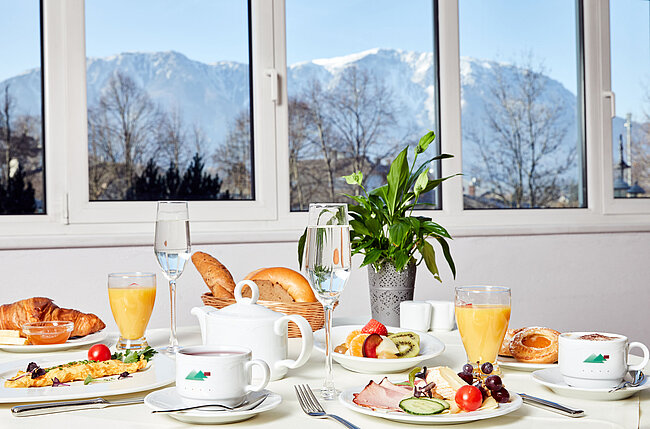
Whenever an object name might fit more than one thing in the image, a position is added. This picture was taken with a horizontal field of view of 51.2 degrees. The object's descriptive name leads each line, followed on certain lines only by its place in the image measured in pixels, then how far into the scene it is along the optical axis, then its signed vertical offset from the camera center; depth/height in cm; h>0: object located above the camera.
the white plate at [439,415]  79 -24
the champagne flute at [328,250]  91 -4
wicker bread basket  140 -19
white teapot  100 -17
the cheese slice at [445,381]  85 -21
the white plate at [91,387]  90 -23
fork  81 -24
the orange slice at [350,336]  113 -20
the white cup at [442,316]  154 -22
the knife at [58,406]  84 -23
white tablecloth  82 -25
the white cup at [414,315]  148 -21
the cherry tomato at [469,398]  82 -22
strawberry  113 -19
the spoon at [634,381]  92 -23
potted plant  149 -5
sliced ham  85 -23
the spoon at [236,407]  80 -23
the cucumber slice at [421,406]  81 -23
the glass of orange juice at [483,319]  103 -16
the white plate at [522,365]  110 -24
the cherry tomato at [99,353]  111 -21
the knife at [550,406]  84 -25
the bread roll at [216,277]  151 -13
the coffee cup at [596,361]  92 -20
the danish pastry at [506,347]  116 -23
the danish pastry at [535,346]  113 -22
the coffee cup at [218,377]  81 -19
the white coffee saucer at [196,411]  80 -23
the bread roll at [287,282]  149 -14
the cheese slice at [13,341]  133 -23
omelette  98 -22
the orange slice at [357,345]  110 -21
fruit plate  106 -23
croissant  141 -19
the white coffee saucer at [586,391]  91 -24
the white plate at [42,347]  132 -24
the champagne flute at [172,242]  127 -4
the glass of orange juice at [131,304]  126 -15
